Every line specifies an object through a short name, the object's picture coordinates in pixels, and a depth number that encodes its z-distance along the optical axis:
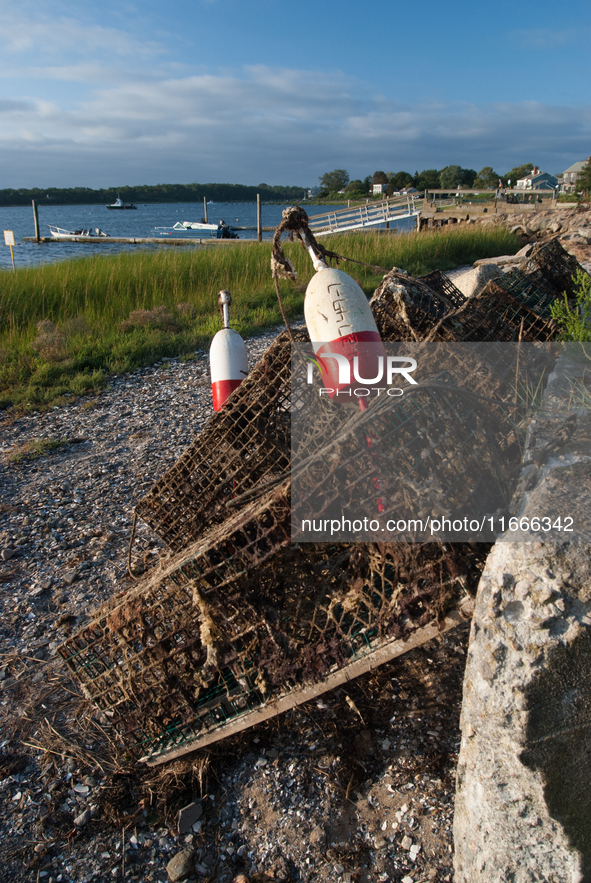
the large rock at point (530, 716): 1.30
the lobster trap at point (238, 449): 2.58
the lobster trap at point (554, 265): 3.61
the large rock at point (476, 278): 7.11
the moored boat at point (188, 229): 43.93
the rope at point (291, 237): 2.59
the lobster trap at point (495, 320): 2.37
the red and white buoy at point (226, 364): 3.21
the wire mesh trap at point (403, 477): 1.48
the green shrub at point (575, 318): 2.69
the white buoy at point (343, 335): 2.22
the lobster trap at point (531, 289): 3.03
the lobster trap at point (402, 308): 3.06
